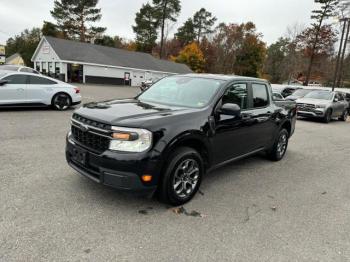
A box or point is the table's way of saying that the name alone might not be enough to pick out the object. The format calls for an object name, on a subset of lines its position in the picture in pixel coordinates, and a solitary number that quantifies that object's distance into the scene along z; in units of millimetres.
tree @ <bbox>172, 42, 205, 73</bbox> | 51750
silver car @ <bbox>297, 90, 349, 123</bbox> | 13539
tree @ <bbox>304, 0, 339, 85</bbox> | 35719
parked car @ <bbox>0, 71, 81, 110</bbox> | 9469
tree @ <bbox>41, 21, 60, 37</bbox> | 46531
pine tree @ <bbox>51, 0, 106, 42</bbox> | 47750
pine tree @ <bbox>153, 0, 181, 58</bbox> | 52219
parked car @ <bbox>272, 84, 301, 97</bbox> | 20508
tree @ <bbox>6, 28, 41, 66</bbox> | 63612
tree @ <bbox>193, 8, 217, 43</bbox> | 62812
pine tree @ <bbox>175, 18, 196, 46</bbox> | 62312
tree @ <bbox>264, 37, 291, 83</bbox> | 64788
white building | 32656
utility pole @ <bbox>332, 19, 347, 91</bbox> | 27078
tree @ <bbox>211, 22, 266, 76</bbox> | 52500
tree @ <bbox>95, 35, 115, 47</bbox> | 49688
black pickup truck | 3152
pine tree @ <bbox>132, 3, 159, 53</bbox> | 53656
